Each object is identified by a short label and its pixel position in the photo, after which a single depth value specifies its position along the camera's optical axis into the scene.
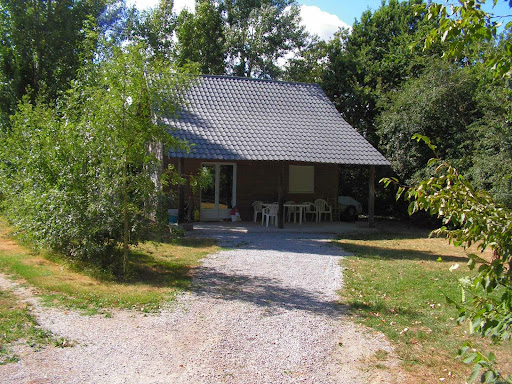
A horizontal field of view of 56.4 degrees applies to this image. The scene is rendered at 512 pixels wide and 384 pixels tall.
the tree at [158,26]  34.09
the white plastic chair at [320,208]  19.58
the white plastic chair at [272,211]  17.71
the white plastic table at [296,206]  18.14
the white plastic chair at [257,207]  18.42
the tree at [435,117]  18.23
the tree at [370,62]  24.23
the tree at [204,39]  31.42
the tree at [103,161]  8.55
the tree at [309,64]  27.13
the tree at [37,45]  24.80
